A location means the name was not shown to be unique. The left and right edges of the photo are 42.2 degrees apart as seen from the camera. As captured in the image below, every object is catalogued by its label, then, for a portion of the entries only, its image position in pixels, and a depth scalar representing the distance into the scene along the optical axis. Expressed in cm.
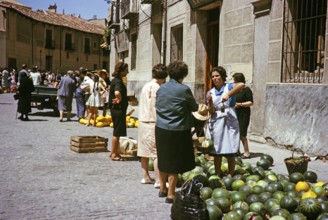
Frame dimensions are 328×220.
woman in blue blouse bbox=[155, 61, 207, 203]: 496
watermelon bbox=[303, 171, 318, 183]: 602
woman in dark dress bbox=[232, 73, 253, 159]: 808
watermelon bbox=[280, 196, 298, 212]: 436
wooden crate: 859
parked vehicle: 1641
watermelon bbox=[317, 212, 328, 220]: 390
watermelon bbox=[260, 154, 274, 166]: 726
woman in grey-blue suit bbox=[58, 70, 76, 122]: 1448
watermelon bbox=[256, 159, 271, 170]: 698
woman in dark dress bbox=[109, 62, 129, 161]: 766
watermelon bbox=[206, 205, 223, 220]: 432
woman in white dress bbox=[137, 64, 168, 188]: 594
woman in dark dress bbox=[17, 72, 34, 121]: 1391
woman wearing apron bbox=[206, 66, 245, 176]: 587
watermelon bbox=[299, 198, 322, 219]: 418
